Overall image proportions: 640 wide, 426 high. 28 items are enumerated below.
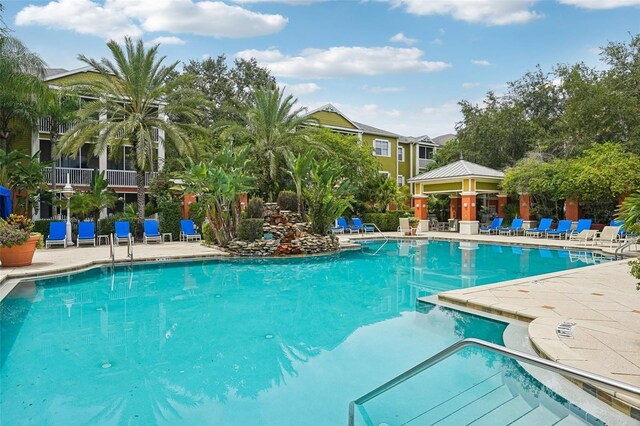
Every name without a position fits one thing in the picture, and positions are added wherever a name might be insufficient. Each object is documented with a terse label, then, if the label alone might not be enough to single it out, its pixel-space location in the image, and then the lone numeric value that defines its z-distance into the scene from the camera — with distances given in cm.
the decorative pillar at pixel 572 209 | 2488
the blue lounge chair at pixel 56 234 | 1821
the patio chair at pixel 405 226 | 2552
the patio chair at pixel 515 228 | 2531
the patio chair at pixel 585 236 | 1984
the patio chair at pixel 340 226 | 2617
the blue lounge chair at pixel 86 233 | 1859
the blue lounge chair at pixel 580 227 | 2206
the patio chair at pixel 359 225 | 2688
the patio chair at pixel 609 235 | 1852
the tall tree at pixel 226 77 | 3781
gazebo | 2672
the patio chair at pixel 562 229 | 2295
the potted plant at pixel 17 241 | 1166
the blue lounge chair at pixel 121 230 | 1914
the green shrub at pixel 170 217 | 2139
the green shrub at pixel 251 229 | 1706
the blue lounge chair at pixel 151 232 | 2022
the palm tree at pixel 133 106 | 1969
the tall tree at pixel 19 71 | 1330
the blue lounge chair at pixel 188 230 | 2130
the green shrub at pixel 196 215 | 2246
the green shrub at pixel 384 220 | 2800
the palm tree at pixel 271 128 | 2377
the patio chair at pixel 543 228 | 2369
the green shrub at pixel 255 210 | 1780
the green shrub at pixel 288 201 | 1859
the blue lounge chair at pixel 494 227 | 2625
